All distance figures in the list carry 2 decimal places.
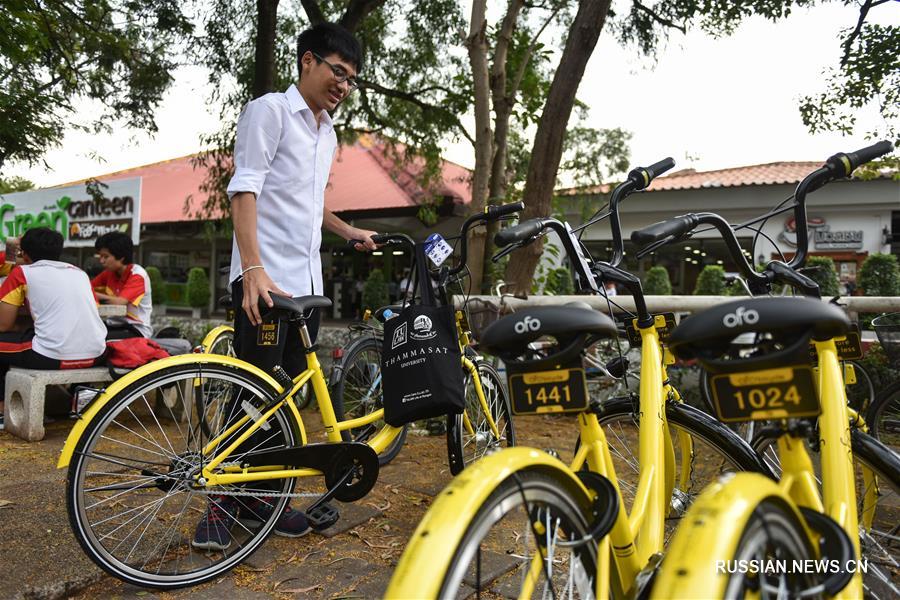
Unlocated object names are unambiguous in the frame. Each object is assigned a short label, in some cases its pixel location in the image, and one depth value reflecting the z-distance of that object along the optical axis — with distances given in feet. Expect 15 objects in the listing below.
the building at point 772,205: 45.14
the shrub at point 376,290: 53.72
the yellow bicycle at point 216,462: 6.41
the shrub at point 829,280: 32.08
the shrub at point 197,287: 60.70
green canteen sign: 37.06
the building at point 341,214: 45.22
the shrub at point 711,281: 40.65
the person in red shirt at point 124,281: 16.42
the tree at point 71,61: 17.85
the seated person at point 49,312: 13.34
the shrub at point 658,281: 46.37
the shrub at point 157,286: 64.49
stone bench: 13.05
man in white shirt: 7.58
